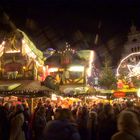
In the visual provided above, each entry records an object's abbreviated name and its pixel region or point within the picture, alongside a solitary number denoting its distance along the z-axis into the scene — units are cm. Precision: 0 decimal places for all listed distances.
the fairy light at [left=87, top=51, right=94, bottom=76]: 3340
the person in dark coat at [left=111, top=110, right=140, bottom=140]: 456
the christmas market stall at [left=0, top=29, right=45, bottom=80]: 2345
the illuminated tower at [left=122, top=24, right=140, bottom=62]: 6406
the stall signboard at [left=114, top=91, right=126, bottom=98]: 1934
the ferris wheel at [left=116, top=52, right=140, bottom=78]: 3288
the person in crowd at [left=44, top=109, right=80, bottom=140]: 520
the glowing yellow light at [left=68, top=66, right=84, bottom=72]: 2917
